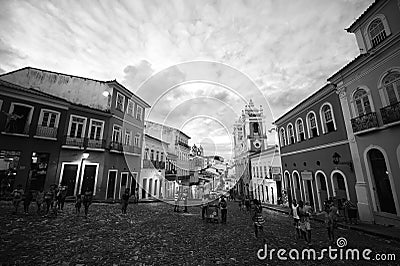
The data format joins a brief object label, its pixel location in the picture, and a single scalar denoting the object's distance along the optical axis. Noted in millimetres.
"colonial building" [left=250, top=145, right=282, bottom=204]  25531
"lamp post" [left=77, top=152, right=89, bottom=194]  18000
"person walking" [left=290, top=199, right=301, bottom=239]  8781
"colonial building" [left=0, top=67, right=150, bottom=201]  18078
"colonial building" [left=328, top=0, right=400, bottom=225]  10203
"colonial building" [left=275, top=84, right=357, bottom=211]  13734
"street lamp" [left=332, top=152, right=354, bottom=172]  12883
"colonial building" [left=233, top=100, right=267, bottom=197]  39909
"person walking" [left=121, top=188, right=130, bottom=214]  13691
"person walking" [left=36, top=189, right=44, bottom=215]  10984
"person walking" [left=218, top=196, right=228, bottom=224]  12674
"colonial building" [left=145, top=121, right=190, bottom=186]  36156
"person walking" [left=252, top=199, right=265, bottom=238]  8920
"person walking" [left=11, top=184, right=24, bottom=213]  10422
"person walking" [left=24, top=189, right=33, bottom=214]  10805
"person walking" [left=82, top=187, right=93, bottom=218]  11656
